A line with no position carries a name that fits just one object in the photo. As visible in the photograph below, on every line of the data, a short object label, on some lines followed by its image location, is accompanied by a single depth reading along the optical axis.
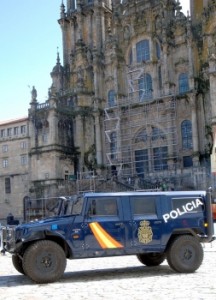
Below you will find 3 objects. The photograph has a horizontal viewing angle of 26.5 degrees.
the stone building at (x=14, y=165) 55.59
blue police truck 12.55
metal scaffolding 49.69
